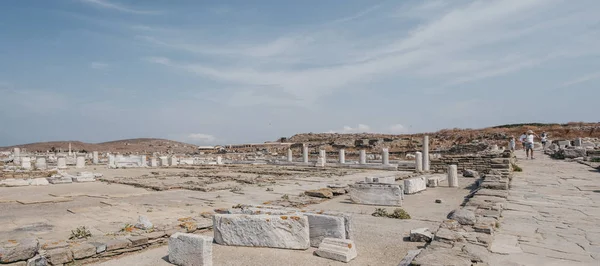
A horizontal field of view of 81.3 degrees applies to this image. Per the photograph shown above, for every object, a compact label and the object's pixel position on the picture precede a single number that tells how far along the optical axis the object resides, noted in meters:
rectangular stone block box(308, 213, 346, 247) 5.25
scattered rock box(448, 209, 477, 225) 5.46
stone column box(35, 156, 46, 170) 26.50
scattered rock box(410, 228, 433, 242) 5.46
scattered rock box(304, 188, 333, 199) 10.39
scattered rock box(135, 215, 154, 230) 6.14
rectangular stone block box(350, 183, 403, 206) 9.01
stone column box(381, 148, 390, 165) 22.86
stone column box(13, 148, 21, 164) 32.00
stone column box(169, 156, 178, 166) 31.00
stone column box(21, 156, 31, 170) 25.39
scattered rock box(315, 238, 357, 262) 4.70
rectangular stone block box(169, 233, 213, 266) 4.48
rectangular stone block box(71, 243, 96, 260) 4.81
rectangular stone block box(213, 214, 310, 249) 5.18
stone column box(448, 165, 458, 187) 12.59
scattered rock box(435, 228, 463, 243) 4.57
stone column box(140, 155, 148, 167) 30.80
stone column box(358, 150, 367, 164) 25.18
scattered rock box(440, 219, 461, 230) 5.17
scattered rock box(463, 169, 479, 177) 16.23
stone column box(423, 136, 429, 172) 19.31
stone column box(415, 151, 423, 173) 19.17
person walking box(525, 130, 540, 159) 19.51
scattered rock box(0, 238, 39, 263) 4.40
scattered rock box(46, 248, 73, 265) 4.55
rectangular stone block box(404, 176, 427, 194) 11.18
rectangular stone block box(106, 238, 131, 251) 5.13
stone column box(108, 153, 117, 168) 28.50
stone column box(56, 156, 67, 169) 25.50
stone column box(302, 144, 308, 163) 28.83
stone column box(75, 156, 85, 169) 27.62
